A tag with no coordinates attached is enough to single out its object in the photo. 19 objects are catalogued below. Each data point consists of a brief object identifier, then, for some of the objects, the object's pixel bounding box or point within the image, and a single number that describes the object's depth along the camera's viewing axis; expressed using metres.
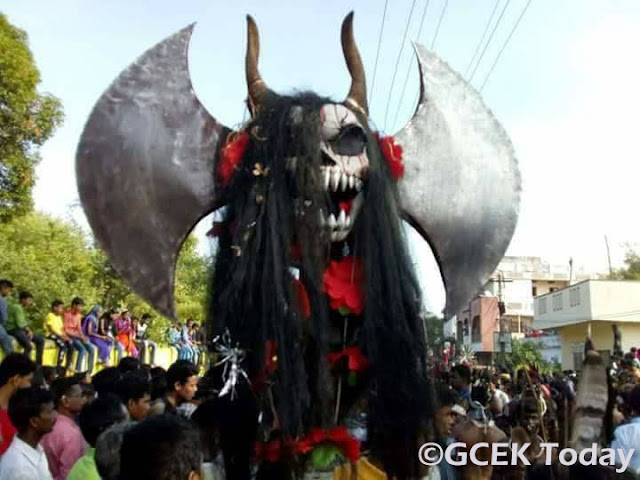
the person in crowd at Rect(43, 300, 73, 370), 11.53
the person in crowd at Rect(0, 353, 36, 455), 4.48
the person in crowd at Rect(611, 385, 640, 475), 4.22
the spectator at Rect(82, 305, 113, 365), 12.37
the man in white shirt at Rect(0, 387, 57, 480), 3.38
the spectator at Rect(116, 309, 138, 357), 14.09
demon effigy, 2.55
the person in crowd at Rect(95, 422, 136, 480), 2.88
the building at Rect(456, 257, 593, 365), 46.72
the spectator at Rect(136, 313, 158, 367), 15.58
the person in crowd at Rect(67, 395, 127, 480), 3.70
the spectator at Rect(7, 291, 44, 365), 9.62
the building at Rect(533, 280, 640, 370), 28.50
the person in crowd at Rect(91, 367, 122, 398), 5.51
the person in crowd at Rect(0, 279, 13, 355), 8.89
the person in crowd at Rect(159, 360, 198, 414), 5.06
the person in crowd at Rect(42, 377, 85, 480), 4.23
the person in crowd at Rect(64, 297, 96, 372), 11.79
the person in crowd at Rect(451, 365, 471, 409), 7.02
